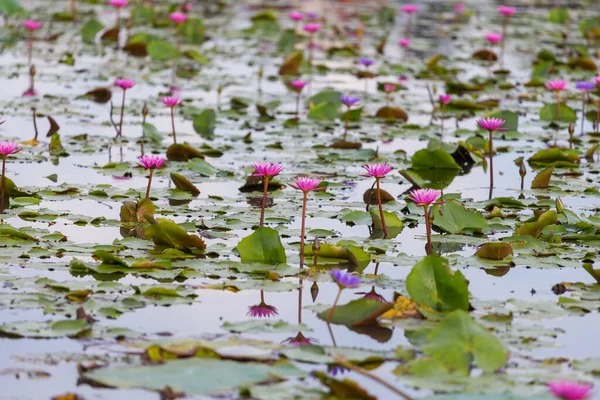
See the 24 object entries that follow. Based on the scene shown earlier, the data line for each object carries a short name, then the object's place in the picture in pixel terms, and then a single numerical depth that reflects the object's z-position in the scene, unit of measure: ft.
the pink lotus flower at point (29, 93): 47.11
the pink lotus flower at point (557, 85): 40.83
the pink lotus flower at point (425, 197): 23.29
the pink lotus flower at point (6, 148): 26.08
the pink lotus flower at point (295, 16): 66.59
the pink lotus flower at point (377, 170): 25.11
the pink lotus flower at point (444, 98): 42.42
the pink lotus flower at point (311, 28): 61.16
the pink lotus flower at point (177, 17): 63.00
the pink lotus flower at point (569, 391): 14.06
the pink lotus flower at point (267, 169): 24.23
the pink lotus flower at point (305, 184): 23.44
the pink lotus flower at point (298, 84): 43.60
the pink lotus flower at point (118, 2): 65.31
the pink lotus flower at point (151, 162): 26.43
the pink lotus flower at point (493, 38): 58.42
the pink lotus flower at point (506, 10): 69.21
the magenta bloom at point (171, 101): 34.96
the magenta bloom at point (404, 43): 62.85
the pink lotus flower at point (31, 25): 54.12
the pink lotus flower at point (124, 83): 37.83
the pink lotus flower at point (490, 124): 29.84
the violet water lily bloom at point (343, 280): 18.95
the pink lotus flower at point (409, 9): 71.41
